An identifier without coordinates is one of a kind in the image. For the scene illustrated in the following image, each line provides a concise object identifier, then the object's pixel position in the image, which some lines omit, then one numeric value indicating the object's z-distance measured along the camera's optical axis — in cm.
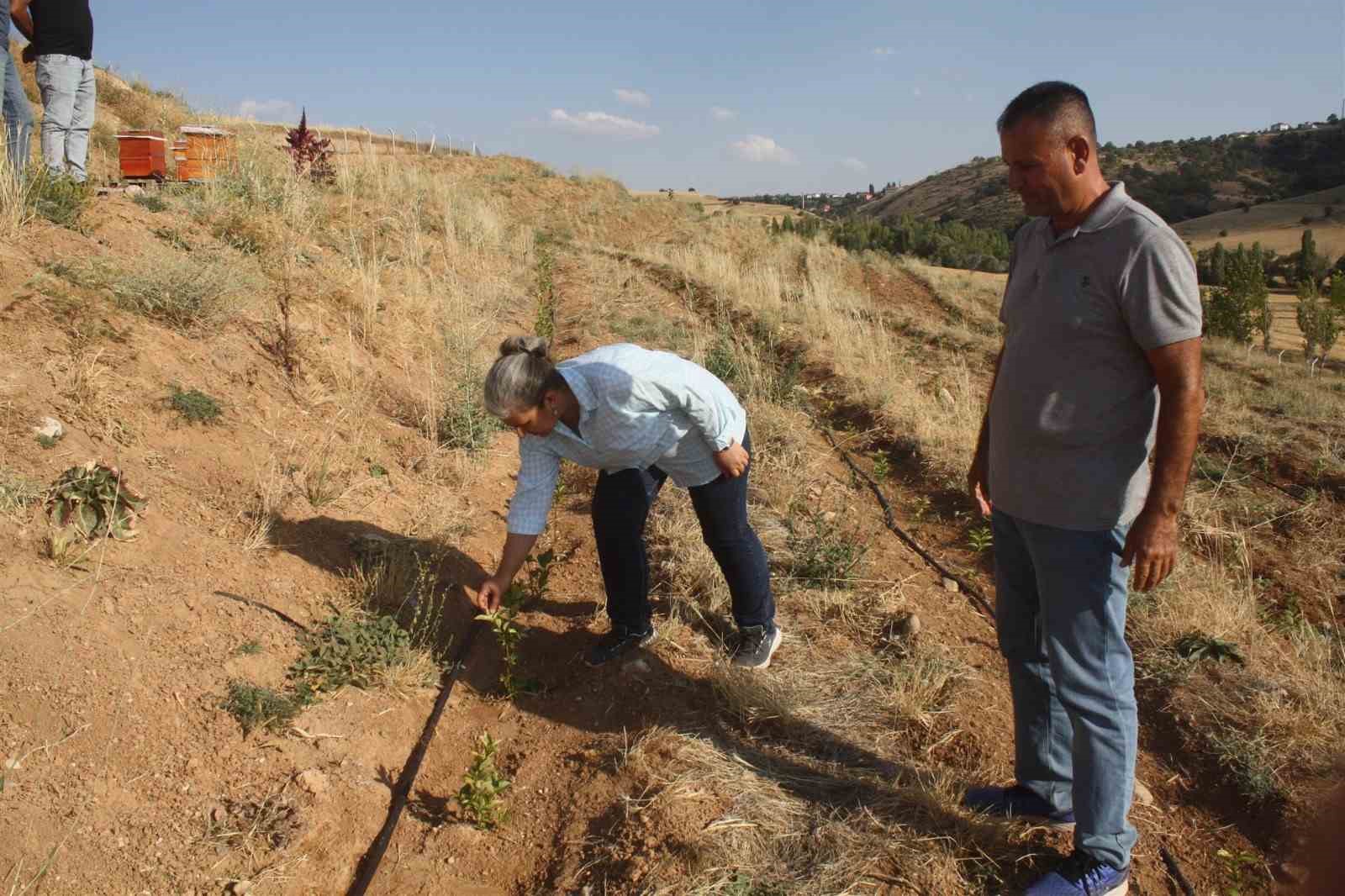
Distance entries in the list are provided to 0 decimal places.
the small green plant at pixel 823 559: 421
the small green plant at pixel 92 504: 316
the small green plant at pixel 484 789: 270
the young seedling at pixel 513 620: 326
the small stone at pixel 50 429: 350
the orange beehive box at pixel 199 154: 779
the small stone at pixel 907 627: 375
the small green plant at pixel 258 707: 288
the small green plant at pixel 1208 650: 356
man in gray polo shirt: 190
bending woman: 279
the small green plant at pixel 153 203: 680
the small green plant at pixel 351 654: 321
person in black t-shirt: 576
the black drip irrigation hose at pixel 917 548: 422
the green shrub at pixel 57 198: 517
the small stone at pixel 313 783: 277
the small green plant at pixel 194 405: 417
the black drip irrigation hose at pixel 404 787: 256
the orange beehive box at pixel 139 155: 764
